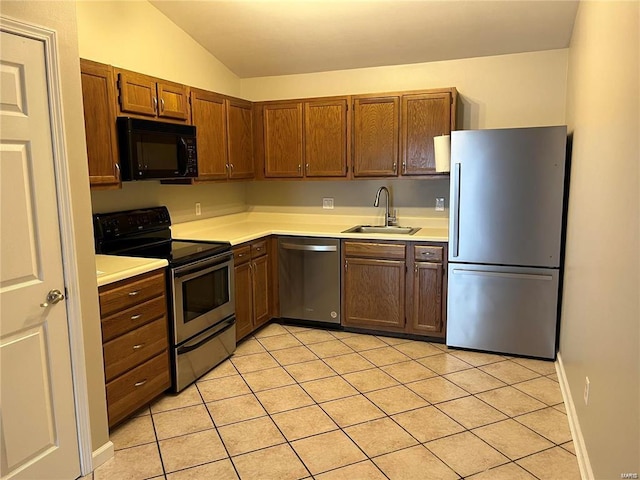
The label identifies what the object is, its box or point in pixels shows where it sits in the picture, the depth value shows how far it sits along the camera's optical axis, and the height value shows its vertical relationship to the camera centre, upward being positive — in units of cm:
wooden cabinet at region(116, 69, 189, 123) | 292 +63
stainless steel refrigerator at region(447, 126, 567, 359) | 326 -37
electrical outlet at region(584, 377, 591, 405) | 216 -96
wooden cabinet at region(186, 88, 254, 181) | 369 +46
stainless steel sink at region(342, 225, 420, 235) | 421 -38
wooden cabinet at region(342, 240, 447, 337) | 373 -81
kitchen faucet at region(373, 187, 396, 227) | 436 -26
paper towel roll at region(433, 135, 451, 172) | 368 +28
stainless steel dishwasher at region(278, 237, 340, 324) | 403 -79
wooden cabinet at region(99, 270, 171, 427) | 243 -84
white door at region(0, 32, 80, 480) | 183 -36
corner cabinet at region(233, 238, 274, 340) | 371 -80
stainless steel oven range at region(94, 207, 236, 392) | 293 -62
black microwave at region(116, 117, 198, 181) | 290 +27
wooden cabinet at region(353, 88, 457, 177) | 383 +49
